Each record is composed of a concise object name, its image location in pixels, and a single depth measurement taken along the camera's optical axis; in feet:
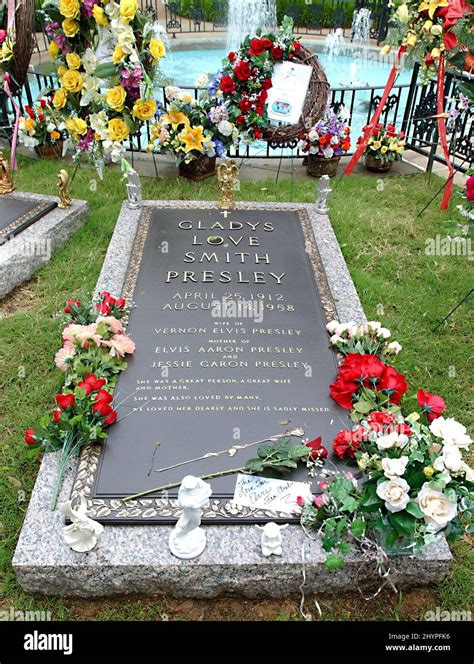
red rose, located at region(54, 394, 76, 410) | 8.52
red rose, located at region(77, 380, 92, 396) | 8.94
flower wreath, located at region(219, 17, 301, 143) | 17.29
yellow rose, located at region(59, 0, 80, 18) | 12.03
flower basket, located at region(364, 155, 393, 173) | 20.61
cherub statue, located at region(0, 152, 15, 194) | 16.02
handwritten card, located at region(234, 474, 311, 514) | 7.91
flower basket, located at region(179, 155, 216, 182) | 19.33
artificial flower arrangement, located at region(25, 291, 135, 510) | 8.48
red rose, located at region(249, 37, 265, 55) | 17.17
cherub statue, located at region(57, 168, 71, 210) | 15.28
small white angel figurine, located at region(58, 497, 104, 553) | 7.12
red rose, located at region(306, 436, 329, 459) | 8.38
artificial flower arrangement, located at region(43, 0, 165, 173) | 12.16
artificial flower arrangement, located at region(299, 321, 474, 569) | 6.45
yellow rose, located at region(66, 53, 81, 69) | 12.71
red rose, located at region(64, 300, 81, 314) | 10.98
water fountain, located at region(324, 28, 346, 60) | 43.01
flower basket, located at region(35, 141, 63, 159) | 20.62
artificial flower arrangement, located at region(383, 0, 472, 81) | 14.60
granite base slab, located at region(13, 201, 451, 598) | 7.32
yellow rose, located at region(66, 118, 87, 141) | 13.64
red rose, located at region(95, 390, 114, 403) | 8.77
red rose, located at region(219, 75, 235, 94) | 17.83
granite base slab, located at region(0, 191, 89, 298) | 13.87
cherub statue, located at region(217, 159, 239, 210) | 14.75
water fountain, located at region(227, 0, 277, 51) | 46.21
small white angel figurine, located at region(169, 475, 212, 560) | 6.68
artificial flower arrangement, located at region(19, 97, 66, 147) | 19.67
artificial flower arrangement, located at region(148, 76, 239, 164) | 18.43
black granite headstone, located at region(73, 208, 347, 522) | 8.25
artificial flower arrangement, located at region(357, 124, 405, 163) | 20.24
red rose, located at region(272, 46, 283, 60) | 17.29
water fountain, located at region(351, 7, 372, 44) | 48.44
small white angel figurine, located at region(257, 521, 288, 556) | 7.23
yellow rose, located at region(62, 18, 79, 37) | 12.37
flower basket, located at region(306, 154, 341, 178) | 20.08
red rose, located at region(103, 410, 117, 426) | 8.78
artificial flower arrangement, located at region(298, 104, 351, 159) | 19.30
